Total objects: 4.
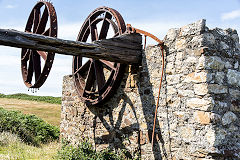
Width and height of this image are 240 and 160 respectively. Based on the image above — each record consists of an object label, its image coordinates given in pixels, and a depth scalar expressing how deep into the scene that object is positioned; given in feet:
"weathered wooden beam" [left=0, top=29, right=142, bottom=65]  13.10
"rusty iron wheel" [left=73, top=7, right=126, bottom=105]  17.31
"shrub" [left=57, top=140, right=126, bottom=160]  16.97
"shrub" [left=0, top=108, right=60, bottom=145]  29.68
